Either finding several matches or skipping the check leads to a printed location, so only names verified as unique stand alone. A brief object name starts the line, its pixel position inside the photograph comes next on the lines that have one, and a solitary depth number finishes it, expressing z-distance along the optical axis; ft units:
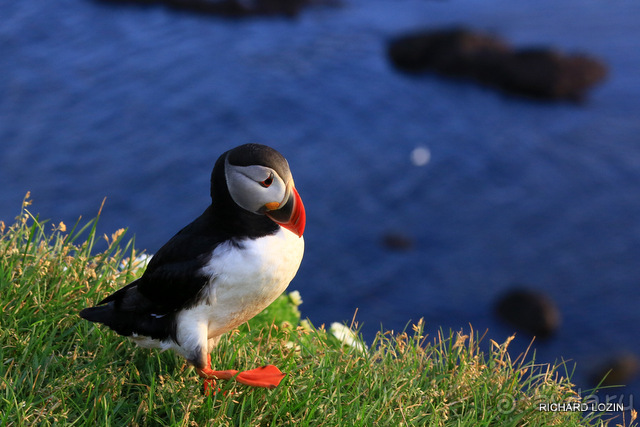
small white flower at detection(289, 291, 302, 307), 18.03
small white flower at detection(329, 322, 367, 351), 15.49
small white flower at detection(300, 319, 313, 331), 15.30
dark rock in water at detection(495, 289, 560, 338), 53.24
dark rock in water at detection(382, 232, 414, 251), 62.69
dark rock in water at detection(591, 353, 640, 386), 49.74
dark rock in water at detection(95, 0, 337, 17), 87.71
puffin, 11.40
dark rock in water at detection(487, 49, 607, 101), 76.54
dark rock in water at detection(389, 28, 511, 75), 78.64
